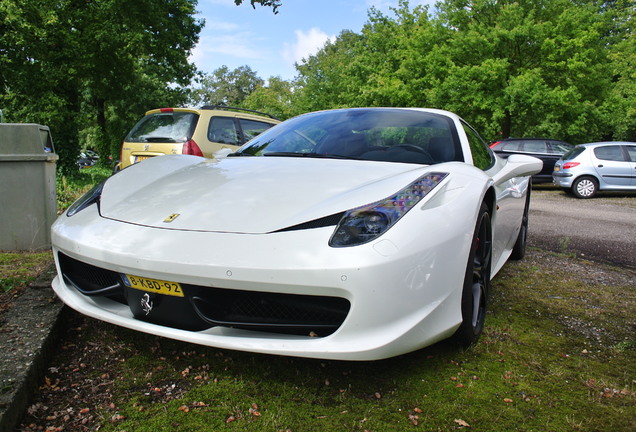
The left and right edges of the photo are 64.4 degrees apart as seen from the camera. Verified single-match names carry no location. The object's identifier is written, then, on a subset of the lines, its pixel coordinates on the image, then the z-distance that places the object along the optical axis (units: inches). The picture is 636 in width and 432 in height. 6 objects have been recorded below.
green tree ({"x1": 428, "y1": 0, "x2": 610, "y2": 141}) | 740.6
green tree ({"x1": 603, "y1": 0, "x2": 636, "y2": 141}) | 774.5
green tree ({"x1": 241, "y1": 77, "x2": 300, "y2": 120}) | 1517.0
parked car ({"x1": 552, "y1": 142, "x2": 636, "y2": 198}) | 498.9
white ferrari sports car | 74.3
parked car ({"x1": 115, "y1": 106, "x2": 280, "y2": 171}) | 291.7
